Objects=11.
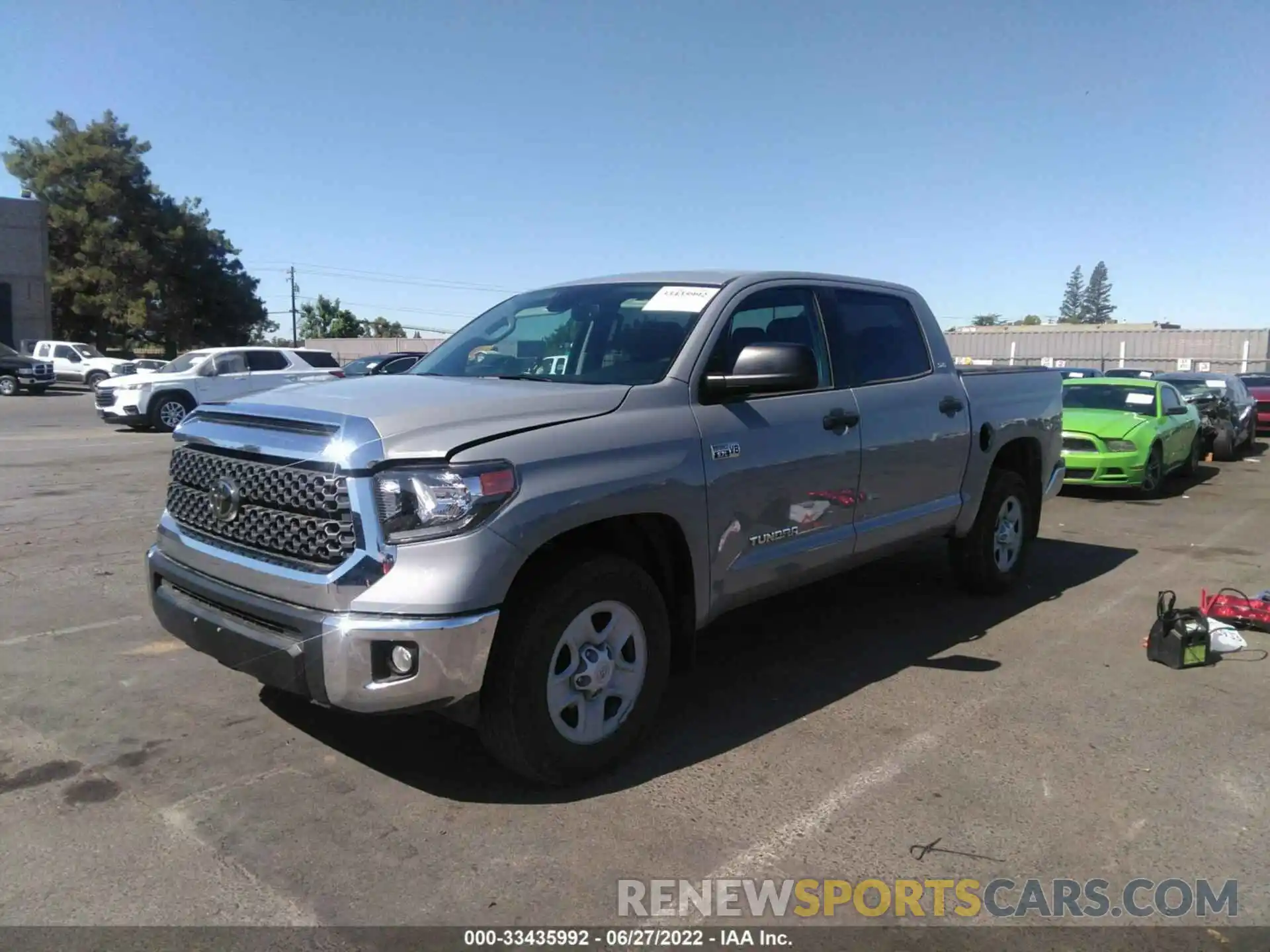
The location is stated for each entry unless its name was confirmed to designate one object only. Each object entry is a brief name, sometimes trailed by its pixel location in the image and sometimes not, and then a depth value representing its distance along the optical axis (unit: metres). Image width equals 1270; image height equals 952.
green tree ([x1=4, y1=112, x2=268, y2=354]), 54.28
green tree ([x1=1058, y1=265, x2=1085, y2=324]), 161.00
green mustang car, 11.38
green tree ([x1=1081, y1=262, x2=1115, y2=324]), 159.88
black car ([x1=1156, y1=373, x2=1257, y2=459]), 15.99
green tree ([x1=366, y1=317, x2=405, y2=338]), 90.81
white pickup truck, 37.56
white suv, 18.53
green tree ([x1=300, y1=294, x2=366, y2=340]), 80.00
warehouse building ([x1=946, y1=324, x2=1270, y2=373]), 41.53
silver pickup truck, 3.12
